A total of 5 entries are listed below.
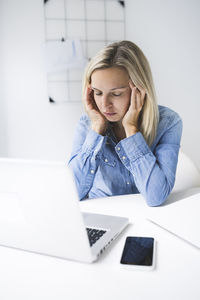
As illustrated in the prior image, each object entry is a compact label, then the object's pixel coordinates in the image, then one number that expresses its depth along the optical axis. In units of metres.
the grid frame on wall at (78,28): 1.85
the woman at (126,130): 0.90
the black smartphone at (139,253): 0.46
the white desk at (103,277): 0.40
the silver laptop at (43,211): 0.44
